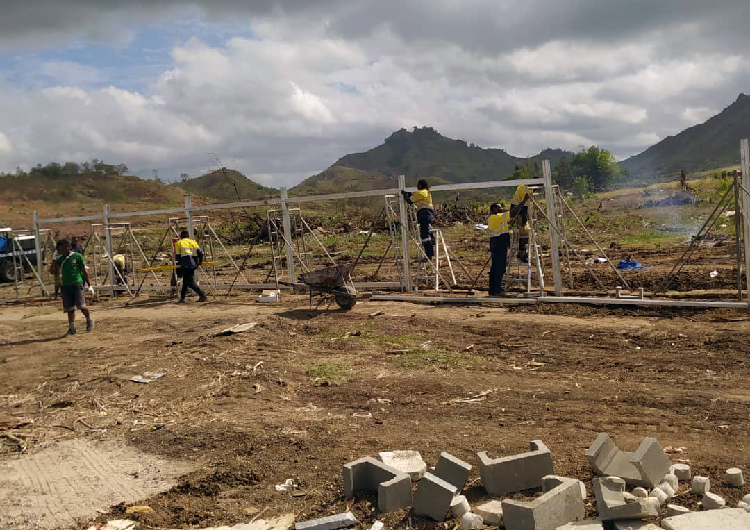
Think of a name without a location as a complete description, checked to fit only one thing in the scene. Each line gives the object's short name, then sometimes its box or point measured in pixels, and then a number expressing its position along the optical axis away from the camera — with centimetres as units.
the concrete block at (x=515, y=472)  484
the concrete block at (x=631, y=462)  456
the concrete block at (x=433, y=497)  450
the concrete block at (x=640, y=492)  449
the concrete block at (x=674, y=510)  426
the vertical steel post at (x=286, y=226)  1515
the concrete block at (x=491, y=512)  439
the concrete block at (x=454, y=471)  480
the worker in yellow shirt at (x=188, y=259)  1499
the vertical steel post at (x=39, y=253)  1938
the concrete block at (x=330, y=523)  454
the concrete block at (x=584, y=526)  411
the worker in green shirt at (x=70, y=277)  1216
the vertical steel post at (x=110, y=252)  1834
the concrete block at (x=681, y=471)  473
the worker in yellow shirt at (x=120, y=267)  1918
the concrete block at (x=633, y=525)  409
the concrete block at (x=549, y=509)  413
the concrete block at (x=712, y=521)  398
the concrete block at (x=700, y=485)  446
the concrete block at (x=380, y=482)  473
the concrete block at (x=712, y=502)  425
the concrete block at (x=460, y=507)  453
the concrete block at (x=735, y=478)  457
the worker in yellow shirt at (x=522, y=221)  1226
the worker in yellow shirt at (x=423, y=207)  1353
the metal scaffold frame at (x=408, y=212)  994
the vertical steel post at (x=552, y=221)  1155
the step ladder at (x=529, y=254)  1184
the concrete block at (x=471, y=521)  438
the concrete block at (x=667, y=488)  453
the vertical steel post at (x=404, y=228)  1373
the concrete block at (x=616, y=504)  412
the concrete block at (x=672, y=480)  462
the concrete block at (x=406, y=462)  514
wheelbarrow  1245
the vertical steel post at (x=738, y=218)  968
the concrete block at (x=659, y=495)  445
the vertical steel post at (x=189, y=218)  1675
